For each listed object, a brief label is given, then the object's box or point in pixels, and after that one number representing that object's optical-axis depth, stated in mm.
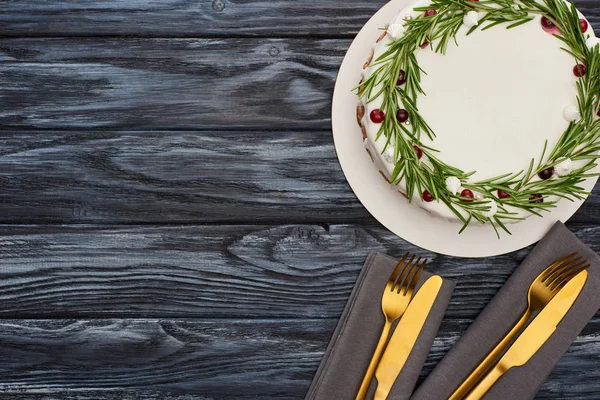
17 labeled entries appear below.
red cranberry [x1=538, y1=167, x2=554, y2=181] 920
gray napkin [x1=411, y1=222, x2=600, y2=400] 1068
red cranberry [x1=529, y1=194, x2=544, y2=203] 926
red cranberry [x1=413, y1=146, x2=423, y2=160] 919
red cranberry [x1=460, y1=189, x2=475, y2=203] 916
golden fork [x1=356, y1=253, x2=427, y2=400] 1062
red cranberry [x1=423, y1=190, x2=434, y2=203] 931
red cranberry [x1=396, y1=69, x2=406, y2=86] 918
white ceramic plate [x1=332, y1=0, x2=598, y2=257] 1043
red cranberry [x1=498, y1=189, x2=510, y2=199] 919
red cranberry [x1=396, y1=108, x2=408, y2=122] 917
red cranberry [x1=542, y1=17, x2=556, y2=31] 924
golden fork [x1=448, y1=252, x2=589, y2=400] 1059
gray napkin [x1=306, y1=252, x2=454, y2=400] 1083
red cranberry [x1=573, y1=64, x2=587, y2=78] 917
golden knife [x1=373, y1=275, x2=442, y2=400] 1056
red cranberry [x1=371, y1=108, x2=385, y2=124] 920
